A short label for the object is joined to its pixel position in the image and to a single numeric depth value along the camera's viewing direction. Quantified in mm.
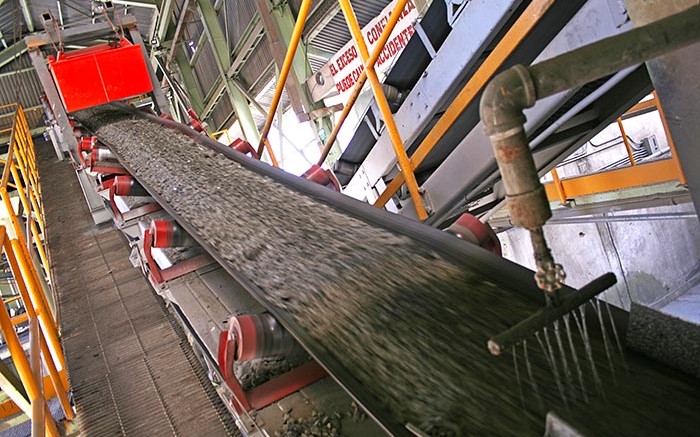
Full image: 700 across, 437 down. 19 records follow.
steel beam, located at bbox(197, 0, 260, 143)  11328
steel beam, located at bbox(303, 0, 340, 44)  8070
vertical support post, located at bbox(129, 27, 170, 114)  5953
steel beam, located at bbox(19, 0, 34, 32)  13977
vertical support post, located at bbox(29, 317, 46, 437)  2002
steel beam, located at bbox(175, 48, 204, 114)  15047
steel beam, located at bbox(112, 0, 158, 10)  12152
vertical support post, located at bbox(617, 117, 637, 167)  4949
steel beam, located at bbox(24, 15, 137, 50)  5750
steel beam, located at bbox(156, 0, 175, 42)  12531
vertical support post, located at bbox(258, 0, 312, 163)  3393
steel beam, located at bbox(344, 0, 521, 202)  2332
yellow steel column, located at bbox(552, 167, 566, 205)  5409
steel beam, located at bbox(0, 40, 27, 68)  16013
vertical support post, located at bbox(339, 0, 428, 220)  3068
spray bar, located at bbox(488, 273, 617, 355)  1101
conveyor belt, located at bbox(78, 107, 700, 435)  1262
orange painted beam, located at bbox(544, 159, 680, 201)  4453
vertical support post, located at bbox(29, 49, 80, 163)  5676
